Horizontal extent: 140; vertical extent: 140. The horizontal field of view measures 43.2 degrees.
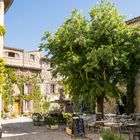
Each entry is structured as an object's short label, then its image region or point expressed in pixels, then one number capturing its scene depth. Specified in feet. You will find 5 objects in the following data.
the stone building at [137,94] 48.22
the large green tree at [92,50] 40.10
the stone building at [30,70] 79.31
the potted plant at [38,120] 51.35
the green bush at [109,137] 22.74
